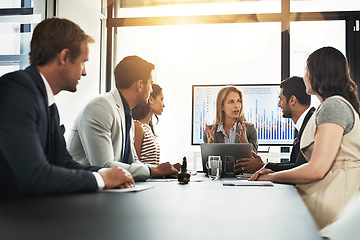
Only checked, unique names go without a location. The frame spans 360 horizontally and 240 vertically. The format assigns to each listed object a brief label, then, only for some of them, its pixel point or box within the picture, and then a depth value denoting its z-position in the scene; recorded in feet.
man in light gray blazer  7.39
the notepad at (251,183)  6.66
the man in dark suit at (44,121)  4.47
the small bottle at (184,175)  6.89
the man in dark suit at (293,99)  10.96
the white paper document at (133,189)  5.15
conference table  2.60
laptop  9.16
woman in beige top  6.42
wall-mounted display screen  17.15
